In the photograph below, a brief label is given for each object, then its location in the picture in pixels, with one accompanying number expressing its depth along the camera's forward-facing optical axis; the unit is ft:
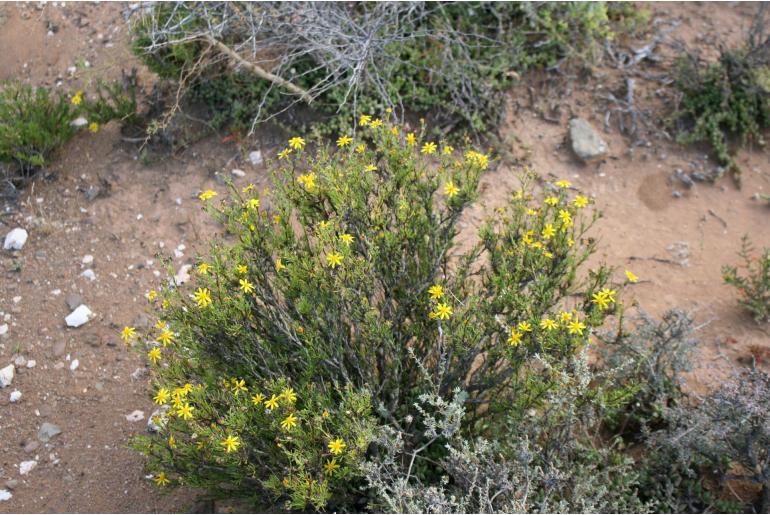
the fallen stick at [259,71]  15.79
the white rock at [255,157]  17.16
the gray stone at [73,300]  14.52
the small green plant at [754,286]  14.01
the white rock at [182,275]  14.75
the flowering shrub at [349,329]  8.97
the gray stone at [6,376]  13.23
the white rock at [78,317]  14.15
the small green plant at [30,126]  16.26
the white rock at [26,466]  12.02
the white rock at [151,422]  12.34
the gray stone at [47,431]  12.46
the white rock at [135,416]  12.64
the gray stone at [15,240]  15.66
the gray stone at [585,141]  17.54
